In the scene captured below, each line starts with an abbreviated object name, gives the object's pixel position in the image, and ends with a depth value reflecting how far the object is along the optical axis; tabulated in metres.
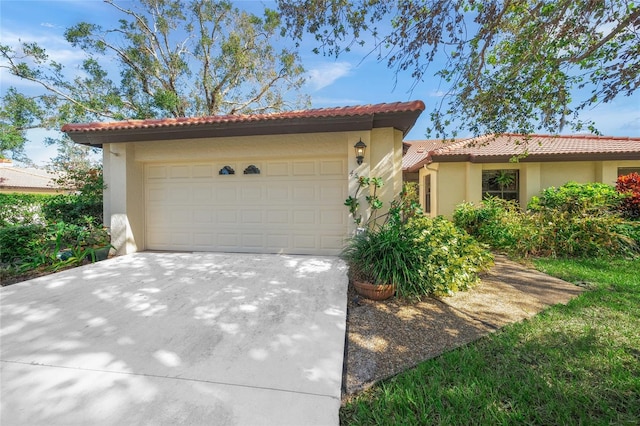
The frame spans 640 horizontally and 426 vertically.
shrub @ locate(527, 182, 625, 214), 6.83
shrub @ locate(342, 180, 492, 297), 4.00
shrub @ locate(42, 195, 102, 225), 7.51
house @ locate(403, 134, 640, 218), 9.55
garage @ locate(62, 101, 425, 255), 6.18
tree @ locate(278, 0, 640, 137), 3.87
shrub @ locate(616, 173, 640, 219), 6.99
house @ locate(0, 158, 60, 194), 18.81
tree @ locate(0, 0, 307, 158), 12.56
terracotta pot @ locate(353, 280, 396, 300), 3.94
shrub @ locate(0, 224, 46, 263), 5.67
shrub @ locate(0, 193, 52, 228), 7.25
